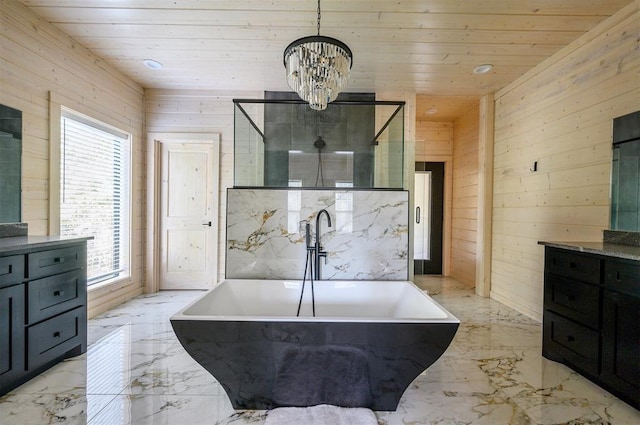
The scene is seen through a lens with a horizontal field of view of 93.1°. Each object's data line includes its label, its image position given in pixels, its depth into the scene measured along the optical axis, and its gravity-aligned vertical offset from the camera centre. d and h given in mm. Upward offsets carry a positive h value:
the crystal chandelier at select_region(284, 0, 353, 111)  1759 +849
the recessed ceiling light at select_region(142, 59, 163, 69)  3230 +1544
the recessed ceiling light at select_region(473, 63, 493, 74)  3210 +1543
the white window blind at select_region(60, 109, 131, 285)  2906 +156
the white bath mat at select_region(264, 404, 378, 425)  1544 -1081
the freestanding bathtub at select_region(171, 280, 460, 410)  1529 -747
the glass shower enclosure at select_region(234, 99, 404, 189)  2945 +694
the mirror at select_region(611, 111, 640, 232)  2197 +293
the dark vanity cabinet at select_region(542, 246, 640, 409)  1709 -670
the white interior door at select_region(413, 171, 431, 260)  5105 +2
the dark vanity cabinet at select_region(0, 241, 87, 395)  1766 -680
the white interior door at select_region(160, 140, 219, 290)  4074 -117
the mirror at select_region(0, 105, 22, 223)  2221 +301
